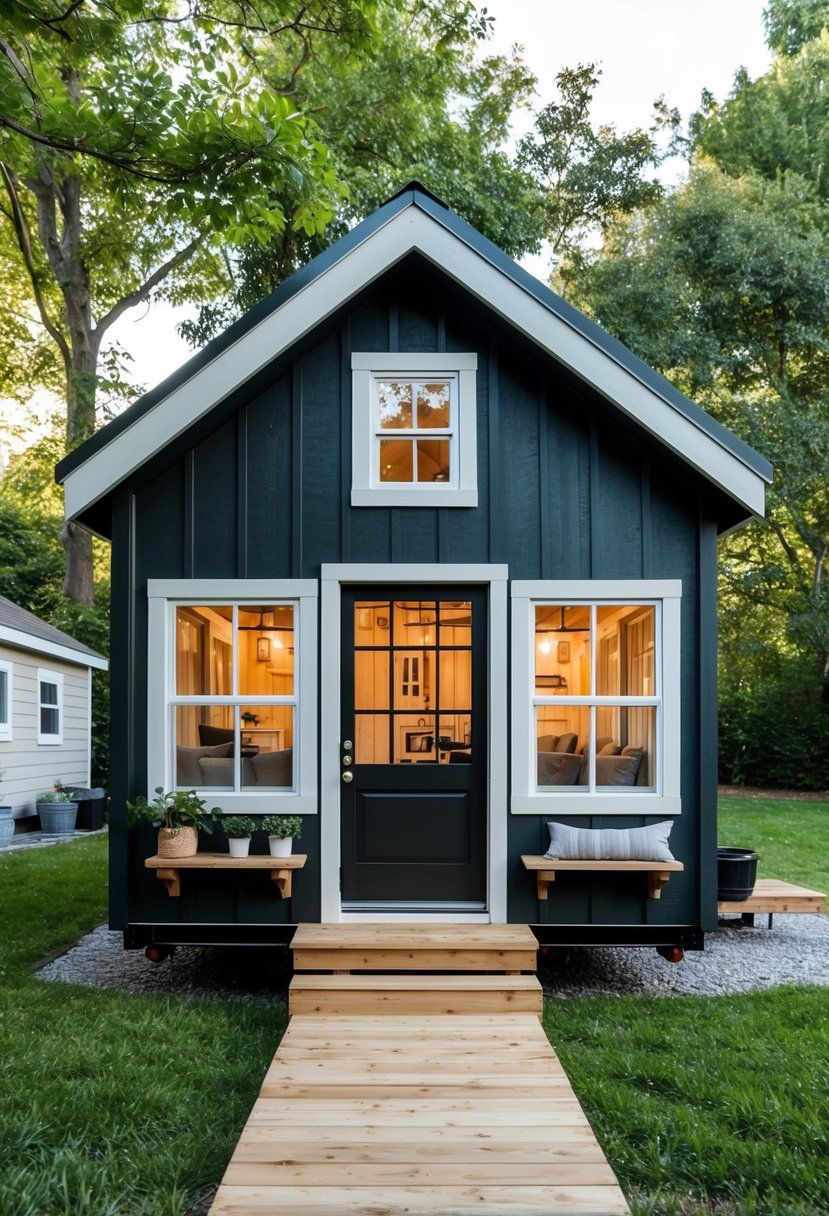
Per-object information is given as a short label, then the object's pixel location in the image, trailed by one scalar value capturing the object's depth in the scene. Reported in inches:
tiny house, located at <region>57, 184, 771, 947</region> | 209.8
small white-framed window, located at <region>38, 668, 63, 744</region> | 523.5
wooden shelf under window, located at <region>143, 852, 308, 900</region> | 199.3
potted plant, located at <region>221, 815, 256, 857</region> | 205.2
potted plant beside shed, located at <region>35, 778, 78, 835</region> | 489.4
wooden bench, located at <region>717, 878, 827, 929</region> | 254.8
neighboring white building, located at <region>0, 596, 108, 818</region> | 471.5
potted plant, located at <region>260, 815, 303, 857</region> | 205.6
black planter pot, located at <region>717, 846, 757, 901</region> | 247.0
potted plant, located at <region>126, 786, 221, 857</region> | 201.6
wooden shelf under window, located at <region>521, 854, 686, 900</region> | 199.2
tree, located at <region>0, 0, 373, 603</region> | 176.4
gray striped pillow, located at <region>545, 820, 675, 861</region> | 203.5
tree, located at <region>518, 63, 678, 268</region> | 734.5
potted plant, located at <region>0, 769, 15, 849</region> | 436.5
